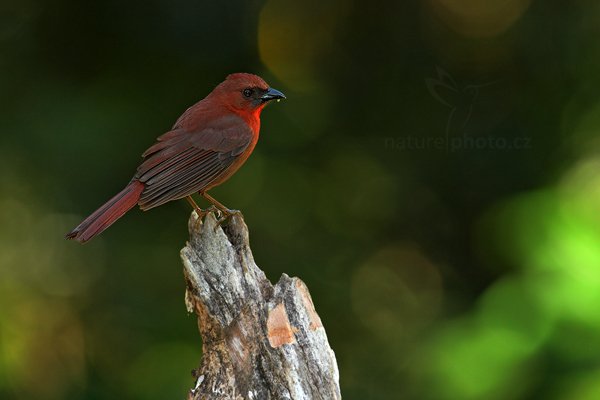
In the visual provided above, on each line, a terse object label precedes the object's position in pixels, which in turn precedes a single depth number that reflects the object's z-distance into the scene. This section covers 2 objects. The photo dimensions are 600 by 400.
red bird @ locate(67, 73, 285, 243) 7.81
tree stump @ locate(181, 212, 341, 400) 6.58
